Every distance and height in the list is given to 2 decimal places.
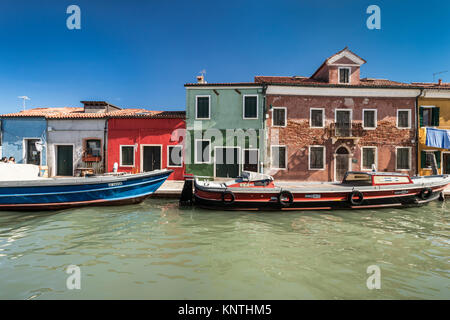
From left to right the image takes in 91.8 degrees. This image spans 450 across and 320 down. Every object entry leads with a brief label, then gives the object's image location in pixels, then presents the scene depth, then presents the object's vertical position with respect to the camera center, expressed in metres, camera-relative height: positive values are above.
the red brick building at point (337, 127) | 14.60 +2.19
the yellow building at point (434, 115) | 14.59 +3.19
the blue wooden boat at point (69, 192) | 7.83 -1.18
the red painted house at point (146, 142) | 14.85 +1.28
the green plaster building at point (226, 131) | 14.66 +2.04
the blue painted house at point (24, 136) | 14.95 +1.66
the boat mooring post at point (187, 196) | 9.47 -1.53
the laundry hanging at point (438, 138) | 14.29 +1.61
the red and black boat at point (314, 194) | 8.35 -1.26
